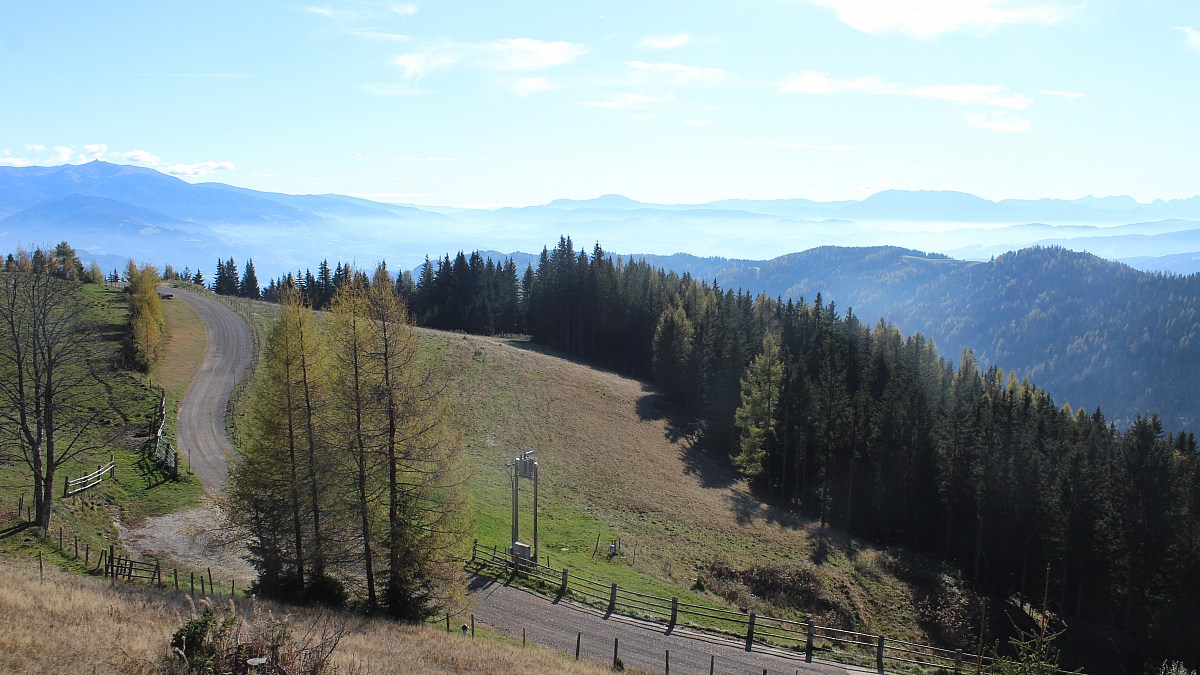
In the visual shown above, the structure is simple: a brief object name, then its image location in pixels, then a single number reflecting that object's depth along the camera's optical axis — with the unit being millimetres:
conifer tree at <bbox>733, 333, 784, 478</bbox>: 61625
